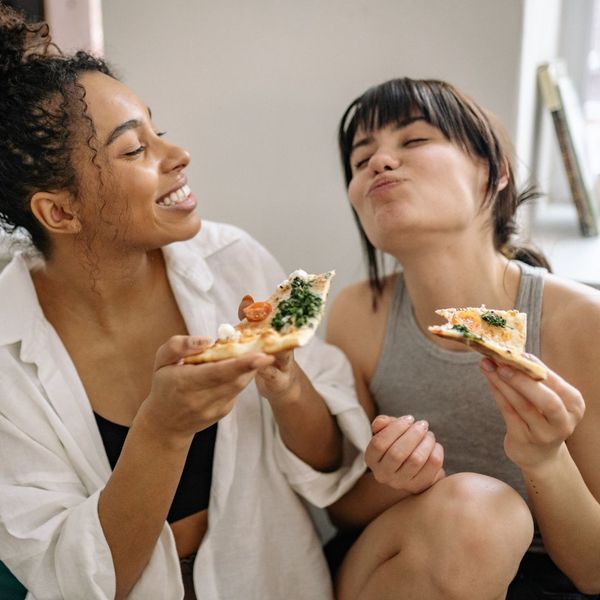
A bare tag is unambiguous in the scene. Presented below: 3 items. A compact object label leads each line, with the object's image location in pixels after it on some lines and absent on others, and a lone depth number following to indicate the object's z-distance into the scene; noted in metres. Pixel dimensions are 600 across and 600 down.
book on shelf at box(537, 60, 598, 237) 2.09
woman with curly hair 1.37
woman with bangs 1.32
